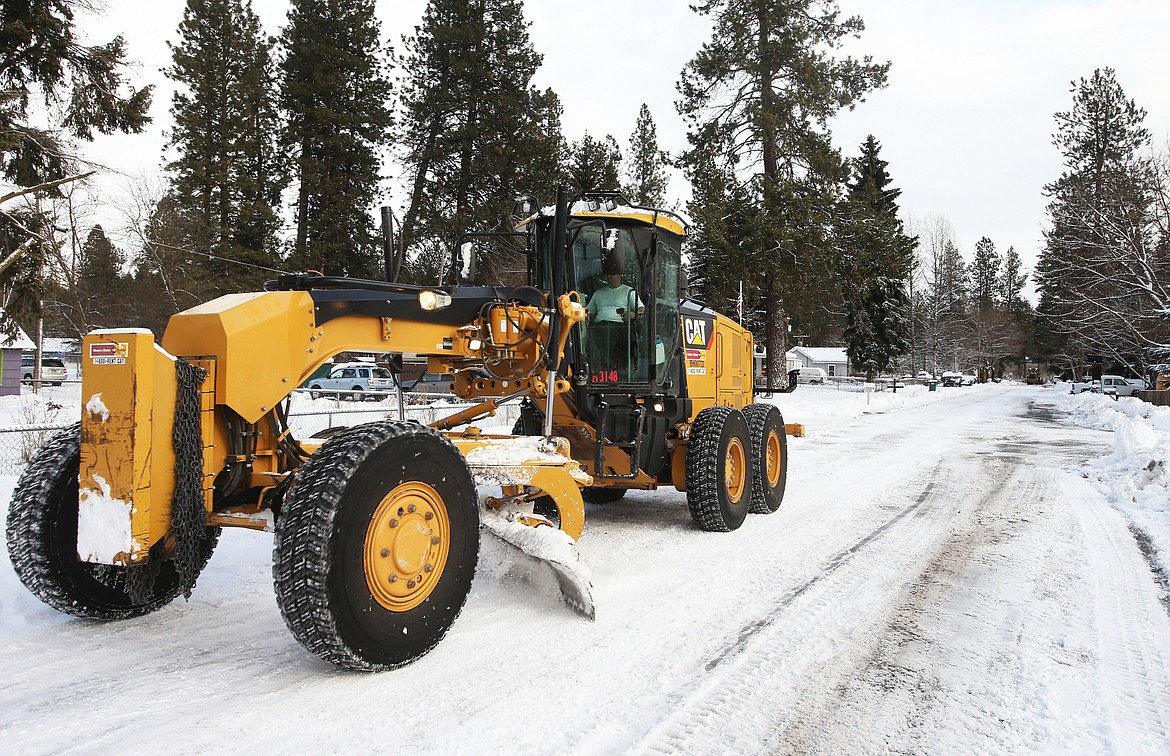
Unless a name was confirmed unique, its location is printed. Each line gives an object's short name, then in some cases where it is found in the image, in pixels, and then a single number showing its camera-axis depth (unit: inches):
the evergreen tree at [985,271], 3732.8
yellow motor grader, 124.0
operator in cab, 260.4
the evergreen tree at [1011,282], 3747.5
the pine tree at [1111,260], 889.5
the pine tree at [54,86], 595.8
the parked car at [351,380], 1164.6
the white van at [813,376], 2459.4
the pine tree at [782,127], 1051.3
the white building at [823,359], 3481.8
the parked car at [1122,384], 1626.7
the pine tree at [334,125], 1119.6
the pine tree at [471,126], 1096.2
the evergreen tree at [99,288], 1305.4
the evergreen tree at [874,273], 1063.6
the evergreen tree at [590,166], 1184.2
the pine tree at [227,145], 1143.6
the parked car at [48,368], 1571.1
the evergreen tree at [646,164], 1720.0
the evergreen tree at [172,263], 1119.0
